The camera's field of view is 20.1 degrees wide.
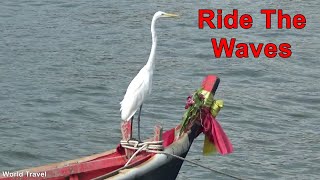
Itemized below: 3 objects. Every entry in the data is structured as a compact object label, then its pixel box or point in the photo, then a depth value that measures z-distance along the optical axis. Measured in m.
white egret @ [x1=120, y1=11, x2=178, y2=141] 10.19
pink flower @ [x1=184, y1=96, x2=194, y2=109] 10.24
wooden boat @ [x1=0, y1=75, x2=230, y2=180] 9.30
